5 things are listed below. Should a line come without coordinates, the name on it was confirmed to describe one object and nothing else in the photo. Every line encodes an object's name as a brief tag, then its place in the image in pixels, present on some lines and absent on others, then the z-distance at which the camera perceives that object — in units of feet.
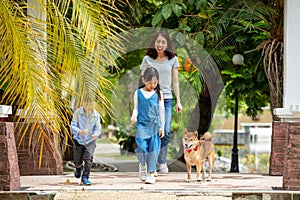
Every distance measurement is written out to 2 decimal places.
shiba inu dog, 55.16
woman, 62.17
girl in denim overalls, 56.35
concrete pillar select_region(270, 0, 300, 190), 51.97
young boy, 54.35
